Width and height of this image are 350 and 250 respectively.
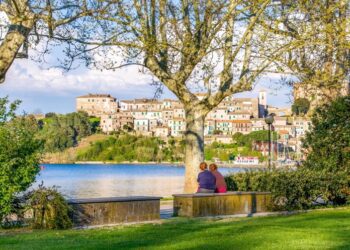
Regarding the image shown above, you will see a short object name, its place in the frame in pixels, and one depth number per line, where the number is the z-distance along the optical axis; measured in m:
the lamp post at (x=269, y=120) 30.44
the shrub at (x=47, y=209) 14.02
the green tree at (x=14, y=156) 13.88
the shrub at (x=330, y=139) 22.08
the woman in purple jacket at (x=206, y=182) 18.14
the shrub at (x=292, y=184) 19.34
